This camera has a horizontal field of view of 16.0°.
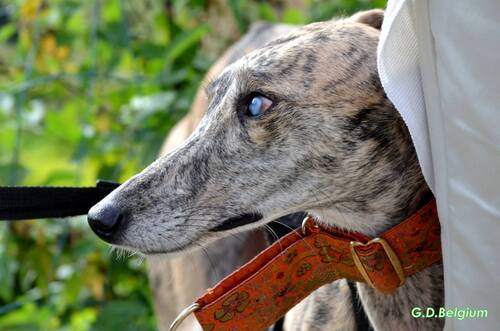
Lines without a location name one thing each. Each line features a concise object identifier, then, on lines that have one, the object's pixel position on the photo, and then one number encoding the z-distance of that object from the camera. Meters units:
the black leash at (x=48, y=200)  1.20
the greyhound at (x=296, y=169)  1.09
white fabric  1.00
